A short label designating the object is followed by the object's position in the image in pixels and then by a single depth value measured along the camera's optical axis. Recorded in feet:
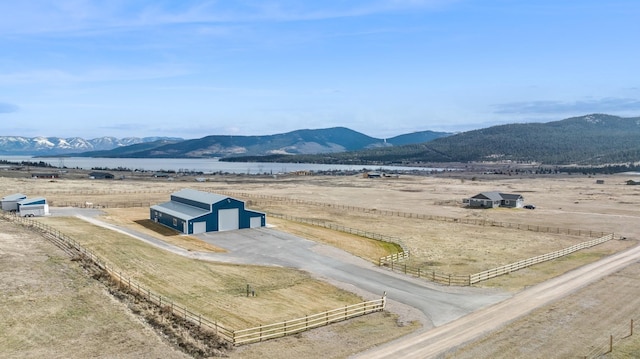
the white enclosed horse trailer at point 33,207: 210.38
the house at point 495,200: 308.19
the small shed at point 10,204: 225.56
